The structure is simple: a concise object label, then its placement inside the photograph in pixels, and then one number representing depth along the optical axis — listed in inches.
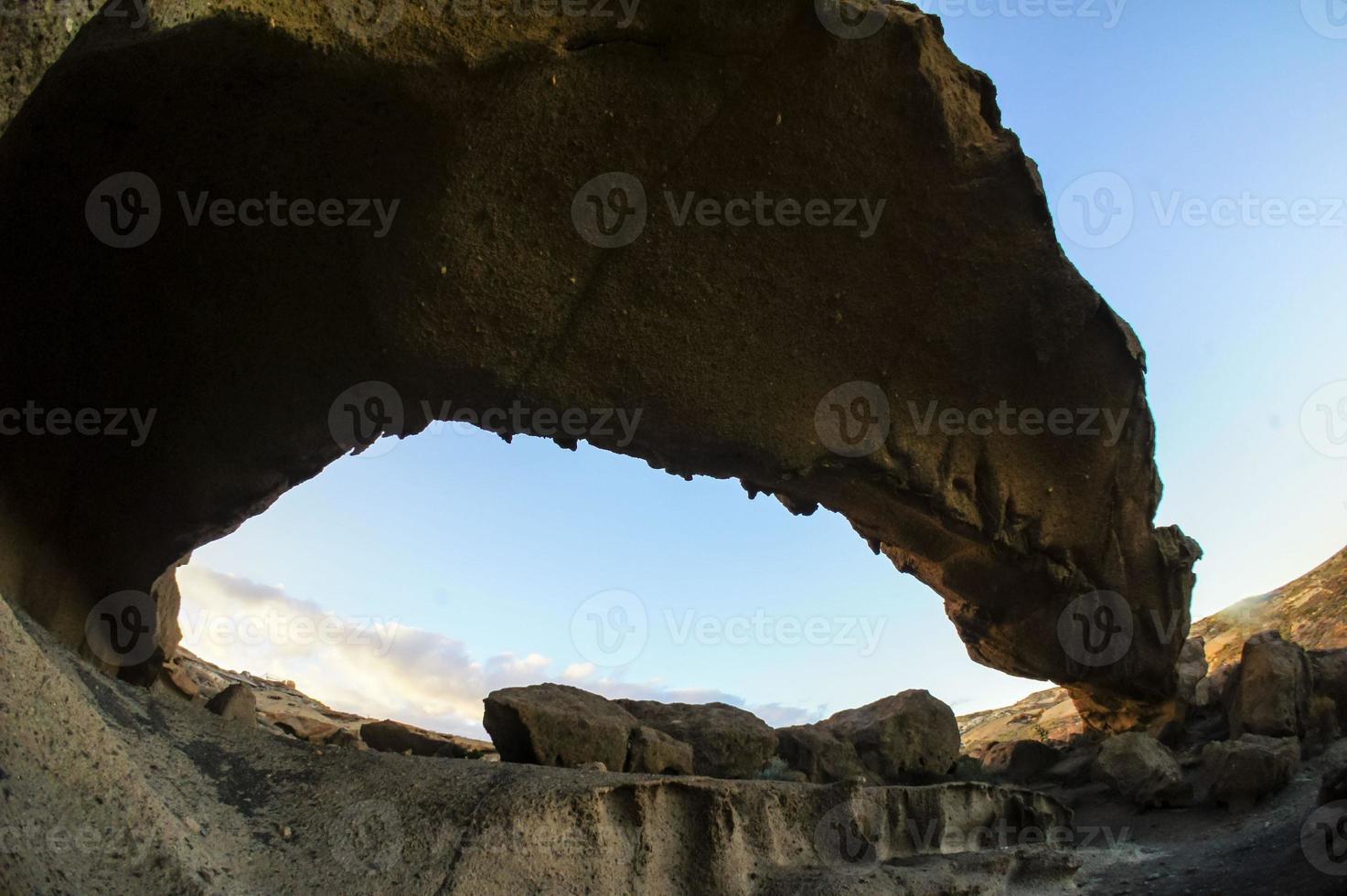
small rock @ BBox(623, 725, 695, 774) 207.8
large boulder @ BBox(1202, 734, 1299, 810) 245.1
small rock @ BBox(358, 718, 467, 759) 220.7
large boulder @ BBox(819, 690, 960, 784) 270.2
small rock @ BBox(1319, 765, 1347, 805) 181.9
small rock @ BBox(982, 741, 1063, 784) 331.3
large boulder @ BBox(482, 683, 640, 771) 197.8
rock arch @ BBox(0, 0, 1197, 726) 158.7
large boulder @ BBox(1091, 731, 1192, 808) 265.7
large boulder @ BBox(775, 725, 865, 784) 251.1
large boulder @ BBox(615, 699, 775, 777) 227.8
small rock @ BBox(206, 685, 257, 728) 201.0
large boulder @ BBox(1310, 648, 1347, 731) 293.6
